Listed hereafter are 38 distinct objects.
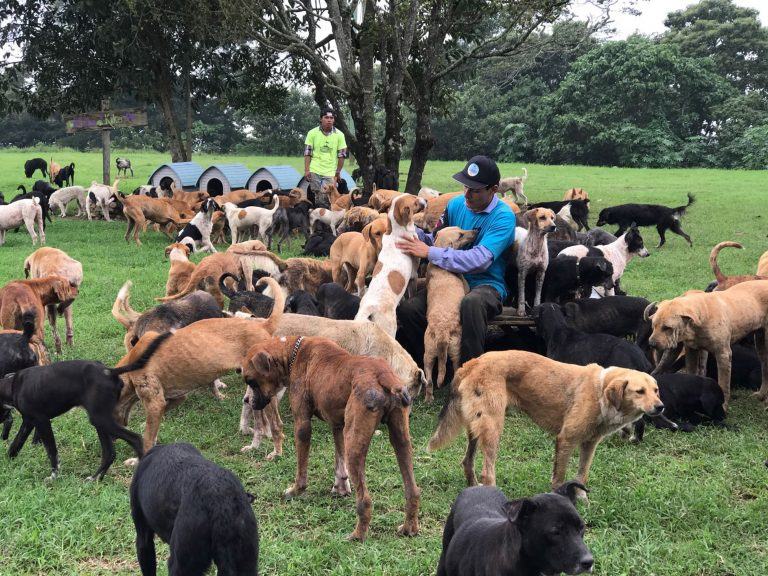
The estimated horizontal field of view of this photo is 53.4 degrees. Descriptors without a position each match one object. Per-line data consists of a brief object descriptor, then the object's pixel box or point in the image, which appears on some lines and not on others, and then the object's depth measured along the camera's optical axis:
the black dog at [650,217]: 14.98
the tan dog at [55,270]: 8.30
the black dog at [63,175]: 25.47
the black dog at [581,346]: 6.14
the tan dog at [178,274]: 9.04
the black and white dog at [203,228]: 13.70
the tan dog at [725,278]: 7.68
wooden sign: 21.69
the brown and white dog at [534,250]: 7.27
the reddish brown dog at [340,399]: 4.27
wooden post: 21.73
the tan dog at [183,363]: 5.47
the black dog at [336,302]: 7.43
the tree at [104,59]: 20.14
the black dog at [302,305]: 7.30
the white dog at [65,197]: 19.59
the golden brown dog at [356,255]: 7.90
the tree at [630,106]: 39.53
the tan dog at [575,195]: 16.25
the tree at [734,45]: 43.78
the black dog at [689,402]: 6.05
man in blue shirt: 6.48
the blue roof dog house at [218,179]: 20.08
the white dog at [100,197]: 18.91
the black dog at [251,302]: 7.39
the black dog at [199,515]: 3.19
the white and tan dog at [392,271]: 6.73
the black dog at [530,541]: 2.80
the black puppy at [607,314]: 7.11
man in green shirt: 15.27
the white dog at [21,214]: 14.76
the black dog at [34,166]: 28.11
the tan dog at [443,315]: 6.53
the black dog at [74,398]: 5.13
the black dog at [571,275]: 7.66
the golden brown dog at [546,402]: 4.68
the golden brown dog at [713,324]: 6.33
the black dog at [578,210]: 15.16
